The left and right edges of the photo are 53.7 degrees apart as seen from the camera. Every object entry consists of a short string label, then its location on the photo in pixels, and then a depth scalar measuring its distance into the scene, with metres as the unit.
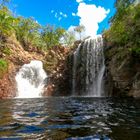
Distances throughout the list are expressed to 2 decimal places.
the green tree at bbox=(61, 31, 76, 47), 36.23
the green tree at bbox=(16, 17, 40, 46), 26.61
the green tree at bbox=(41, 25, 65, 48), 32.23
